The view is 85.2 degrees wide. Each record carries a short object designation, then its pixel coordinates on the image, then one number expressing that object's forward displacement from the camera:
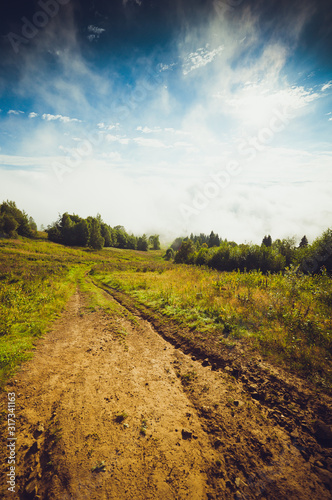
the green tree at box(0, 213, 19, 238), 44.31
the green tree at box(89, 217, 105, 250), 64.06
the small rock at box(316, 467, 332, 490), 2.94
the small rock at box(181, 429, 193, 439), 3.80
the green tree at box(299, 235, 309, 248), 67.77
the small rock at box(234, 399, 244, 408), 4.48
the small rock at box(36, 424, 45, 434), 3.79
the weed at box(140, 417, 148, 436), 3.87
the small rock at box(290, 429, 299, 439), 3.65
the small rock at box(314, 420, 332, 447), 3.54
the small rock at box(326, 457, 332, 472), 3.14
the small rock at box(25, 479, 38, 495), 2.85
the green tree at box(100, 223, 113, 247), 82.75
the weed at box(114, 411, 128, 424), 4.10
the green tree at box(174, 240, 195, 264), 50.60
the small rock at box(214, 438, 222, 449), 3.61
